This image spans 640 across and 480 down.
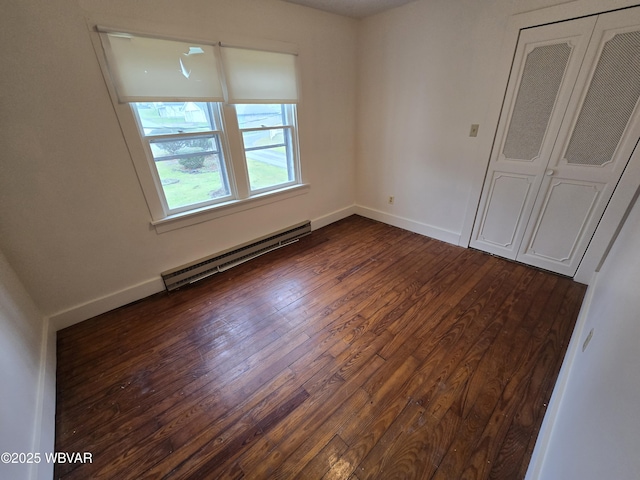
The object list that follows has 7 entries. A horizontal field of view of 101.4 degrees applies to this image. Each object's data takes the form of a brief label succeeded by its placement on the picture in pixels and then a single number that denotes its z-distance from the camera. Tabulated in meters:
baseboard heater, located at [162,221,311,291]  2.46
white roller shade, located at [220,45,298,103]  2.26
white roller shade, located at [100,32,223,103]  1.78
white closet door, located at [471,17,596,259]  1.98
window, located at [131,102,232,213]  2.08
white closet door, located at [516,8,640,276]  1.80
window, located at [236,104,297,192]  2.61
